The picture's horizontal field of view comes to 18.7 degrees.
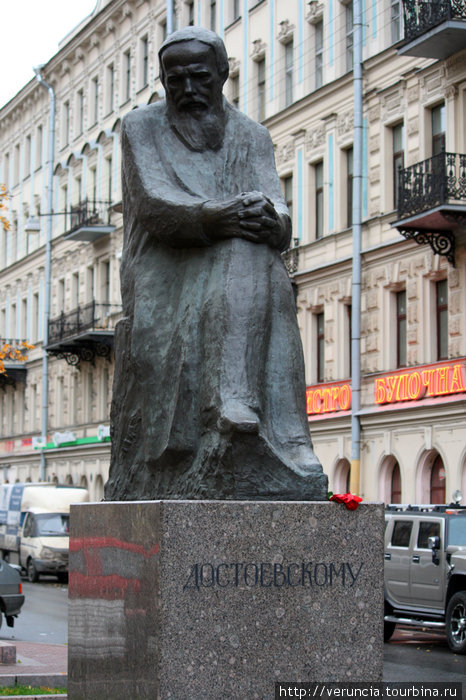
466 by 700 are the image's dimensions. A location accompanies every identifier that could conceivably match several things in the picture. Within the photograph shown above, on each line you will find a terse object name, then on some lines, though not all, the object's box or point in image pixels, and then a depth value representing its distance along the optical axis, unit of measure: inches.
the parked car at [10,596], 679.7
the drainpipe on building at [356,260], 1169.4
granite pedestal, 215.2
